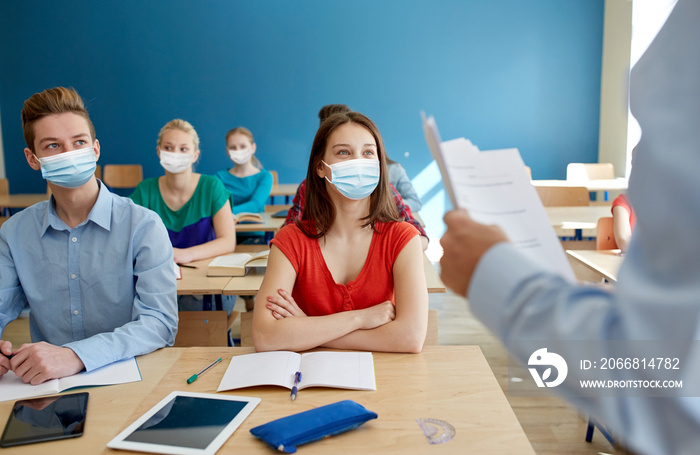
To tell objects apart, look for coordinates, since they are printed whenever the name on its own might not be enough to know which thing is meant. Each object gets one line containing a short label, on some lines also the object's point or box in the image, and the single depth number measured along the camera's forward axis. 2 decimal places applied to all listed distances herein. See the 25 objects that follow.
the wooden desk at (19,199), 5.35
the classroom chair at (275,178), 6.41
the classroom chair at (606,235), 3.06
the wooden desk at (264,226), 3.69
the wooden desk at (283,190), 5.58
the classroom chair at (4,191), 6.00
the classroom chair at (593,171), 5.73
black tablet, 1.11
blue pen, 1.26
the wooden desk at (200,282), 2.33
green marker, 1.35
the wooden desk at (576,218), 3.59
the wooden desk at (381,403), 1.06
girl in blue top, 4.66
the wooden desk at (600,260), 2.59
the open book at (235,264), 2.53
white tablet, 1.05
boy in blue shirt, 1.72
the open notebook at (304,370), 1.30
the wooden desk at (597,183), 5.16
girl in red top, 1.56
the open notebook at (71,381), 1.32
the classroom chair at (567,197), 4.54
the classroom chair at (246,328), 2.28
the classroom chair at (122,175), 6.48
